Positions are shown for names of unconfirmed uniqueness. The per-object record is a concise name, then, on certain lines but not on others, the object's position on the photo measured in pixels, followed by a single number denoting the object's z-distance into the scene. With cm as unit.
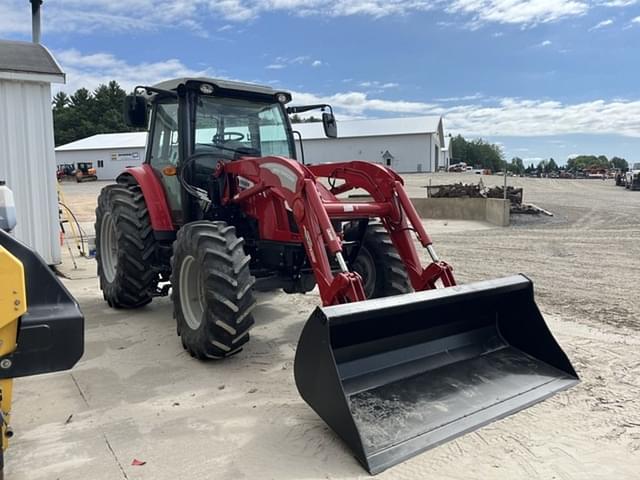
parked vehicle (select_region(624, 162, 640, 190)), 3095
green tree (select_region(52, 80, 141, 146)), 6091
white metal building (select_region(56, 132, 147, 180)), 4734
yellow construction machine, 209
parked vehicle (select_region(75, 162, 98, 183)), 4303
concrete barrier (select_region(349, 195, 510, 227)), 1446
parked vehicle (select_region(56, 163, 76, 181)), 4478
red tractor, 317
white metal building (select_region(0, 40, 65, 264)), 791
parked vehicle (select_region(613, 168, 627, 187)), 3580
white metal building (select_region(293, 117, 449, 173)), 5166
